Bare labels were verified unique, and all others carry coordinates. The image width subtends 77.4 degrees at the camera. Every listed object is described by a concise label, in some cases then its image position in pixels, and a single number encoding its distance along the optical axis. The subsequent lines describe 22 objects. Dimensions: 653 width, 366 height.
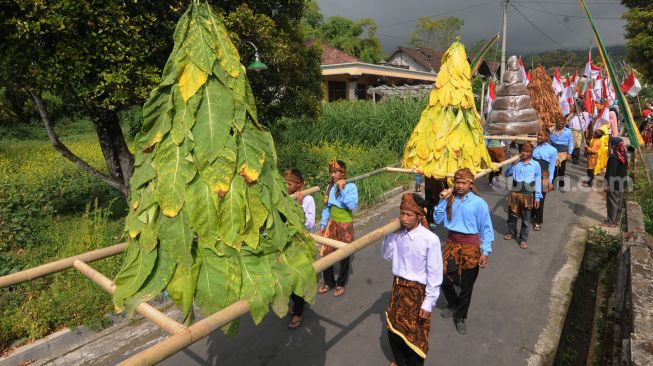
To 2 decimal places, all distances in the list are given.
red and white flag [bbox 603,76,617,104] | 15.20
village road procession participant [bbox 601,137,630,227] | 7.05
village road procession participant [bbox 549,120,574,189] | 9.52
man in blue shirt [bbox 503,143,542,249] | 6.33
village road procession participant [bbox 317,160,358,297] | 4.52
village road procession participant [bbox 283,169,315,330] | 4.29
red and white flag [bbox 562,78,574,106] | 14.10
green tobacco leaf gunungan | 1.95
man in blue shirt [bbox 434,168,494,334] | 4.12
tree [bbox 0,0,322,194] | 4.39
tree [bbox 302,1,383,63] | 36.19
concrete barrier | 3.17
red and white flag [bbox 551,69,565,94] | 15.16
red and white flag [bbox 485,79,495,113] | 12.72
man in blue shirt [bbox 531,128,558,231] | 7.23
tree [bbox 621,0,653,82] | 20.78
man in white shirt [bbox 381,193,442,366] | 3.21
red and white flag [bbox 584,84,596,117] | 13.42
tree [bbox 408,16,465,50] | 55.94
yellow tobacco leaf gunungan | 5.05
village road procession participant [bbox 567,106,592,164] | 12.53
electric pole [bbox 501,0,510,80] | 14.66
